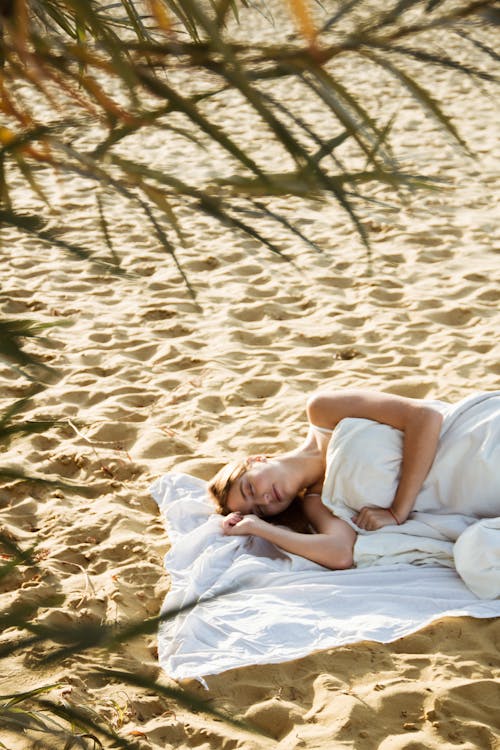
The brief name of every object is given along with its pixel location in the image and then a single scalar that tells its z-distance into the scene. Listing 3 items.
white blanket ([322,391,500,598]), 2.63
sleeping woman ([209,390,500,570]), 2.65
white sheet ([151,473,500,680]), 2.36
